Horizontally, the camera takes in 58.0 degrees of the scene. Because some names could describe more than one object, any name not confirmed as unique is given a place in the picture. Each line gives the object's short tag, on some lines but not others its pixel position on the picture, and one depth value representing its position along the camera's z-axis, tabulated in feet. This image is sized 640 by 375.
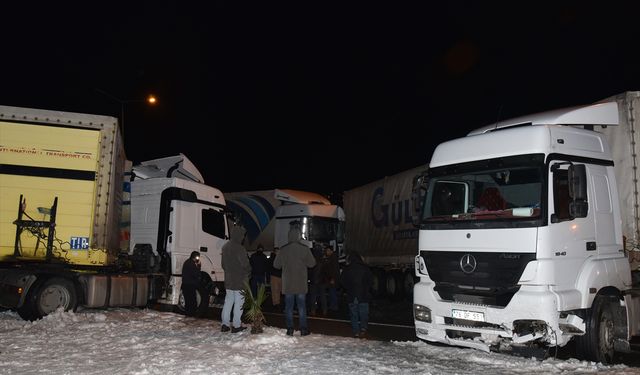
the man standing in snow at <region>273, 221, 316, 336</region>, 30.94
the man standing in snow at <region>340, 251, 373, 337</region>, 32.76
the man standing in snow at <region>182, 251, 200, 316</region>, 40.96
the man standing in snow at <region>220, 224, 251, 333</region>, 32.35
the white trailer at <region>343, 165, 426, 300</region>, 59.82
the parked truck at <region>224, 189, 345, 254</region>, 72.08
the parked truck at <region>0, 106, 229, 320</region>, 36.19
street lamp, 74.09
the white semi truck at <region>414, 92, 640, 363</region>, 23.04
